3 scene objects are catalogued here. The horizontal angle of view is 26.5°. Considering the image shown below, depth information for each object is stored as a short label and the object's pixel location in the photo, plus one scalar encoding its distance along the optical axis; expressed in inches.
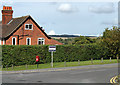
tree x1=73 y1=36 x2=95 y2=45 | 3208.7
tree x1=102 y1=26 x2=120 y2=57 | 1594.5
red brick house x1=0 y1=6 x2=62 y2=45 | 1938.9
